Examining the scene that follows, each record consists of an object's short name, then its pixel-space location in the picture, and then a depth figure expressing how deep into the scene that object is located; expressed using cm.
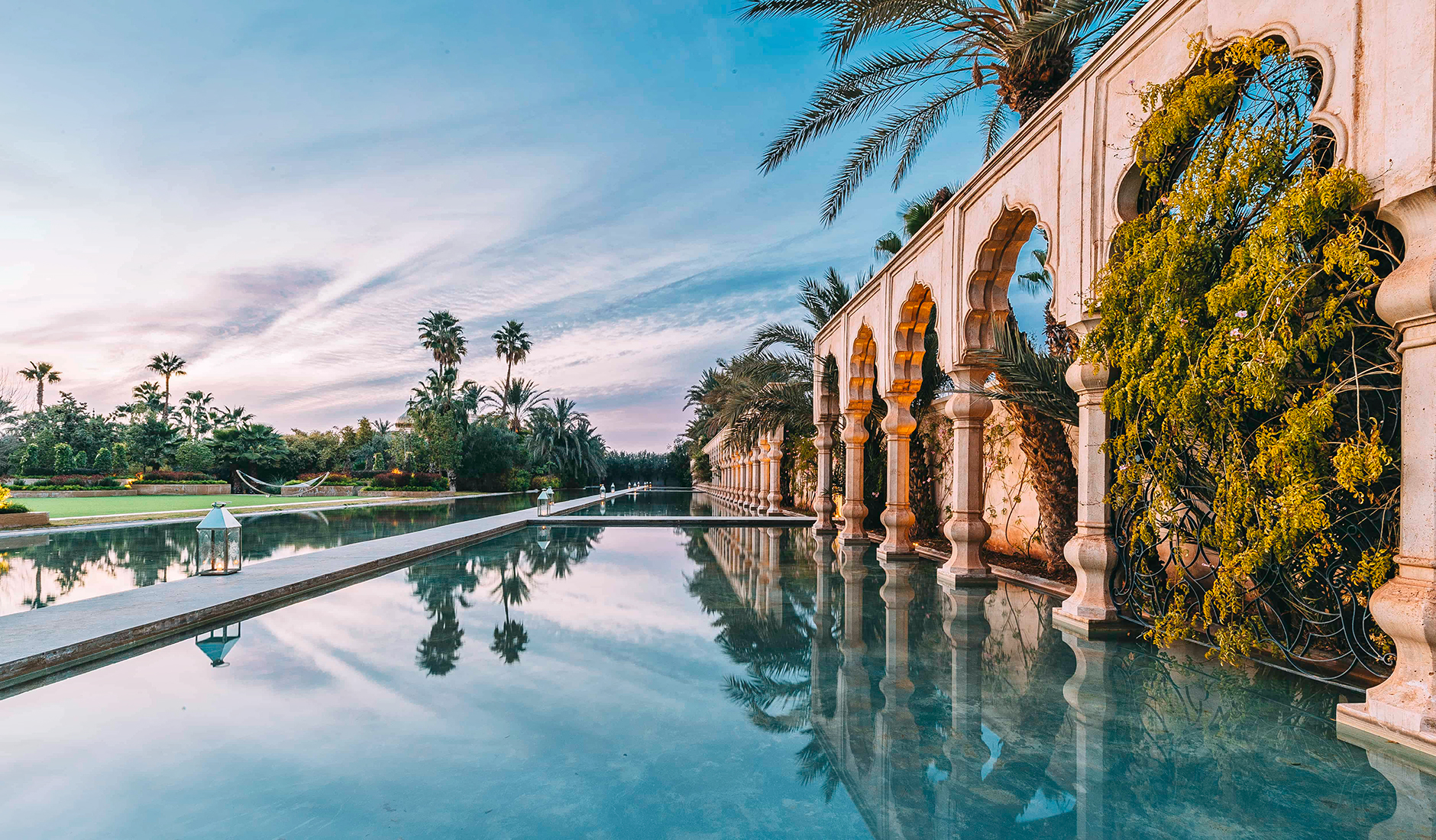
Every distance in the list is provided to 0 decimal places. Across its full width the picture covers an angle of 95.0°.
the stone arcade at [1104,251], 305
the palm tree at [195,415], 5788
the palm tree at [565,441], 5134
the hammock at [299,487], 3625
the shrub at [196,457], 3969
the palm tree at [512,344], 5728
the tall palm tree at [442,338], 4884
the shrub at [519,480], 4388
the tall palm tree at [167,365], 5719
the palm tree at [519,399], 5300
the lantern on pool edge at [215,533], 715
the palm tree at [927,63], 757
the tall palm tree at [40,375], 5477
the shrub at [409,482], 3881
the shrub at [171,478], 3712
